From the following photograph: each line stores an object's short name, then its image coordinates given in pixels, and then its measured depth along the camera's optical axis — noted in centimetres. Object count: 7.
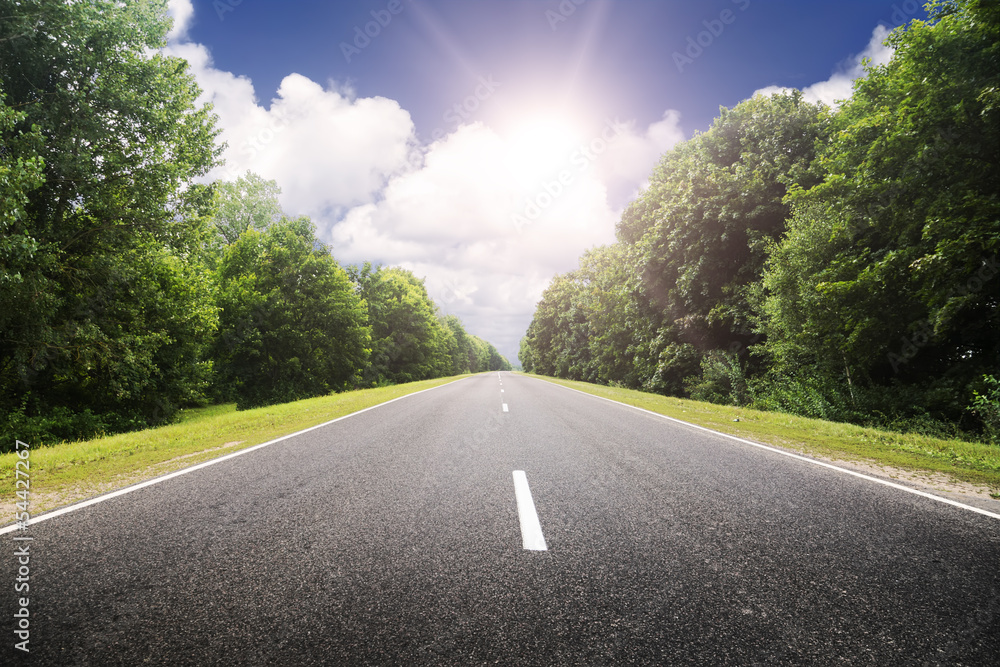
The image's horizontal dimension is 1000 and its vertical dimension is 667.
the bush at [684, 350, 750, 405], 1723
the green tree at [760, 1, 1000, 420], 937
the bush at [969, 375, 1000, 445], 841
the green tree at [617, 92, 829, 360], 1744
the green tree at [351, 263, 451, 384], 4288
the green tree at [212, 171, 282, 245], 3045
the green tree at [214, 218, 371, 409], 2571
